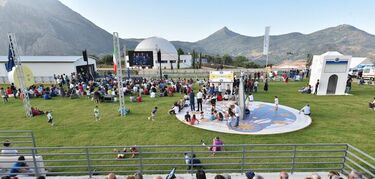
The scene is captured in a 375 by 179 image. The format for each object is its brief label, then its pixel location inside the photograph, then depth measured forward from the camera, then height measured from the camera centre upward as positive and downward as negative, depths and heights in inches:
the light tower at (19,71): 534.0 -33.8
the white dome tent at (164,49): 3137.3 +180.6
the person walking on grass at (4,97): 779.3 -144.9
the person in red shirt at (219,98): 780.9 -141.7
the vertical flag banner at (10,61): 555.2 -6.5
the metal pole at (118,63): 553.3 -9.3
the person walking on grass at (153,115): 568.1 -153.8
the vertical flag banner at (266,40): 1479.6 +156.4
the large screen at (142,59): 1407.5 +6.0
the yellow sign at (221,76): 890.1 -68.7
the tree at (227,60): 3666.3 +10.5
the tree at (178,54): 3012.1 +87.8
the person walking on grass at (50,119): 529.1 -155.4
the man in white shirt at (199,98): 629.7 -116.6
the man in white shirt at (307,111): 588.1 -141.5
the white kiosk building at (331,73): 869.2 -48.8
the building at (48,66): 1339.8 -46.7
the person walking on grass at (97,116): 556.2 -154.5
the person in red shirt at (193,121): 519.8 -152.7
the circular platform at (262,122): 486.9 -160.5
